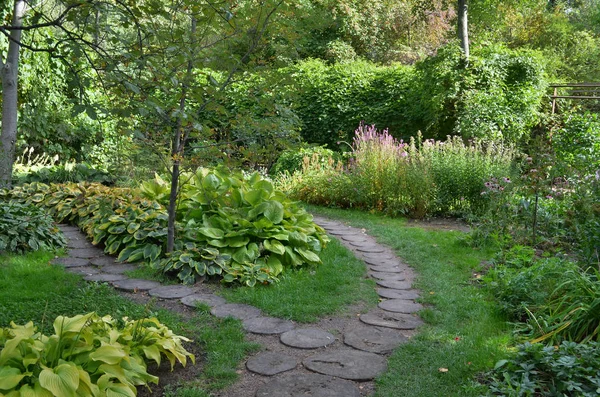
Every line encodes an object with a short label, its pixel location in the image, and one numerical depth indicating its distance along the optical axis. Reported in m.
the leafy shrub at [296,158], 9.95
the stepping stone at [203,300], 3.89
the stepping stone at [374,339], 3.25
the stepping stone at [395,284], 4.59
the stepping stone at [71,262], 4.83
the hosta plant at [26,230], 5.01
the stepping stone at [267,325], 3.46
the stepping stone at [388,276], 4.84
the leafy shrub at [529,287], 3.57
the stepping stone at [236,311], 3.69
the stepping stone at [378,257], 5.49
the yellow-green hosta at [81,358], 2.14
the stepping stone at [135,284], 4.21
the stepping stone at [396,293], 4.31
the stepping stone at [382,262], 5.33
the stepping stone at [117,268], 4.71
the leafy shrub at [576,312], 3.06
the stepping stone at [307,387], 2.63
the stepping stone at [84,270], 4.60
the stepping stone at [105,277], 4.39
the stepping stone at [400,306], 3.98
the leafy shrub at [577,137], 10.24
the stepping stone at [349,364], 2.87
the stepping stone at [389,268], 5.10
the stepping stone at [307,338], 3.28
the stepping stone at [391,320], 3.65
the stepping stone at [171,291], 4.06
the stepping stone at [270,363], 2.89
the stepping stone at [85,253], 5.19
